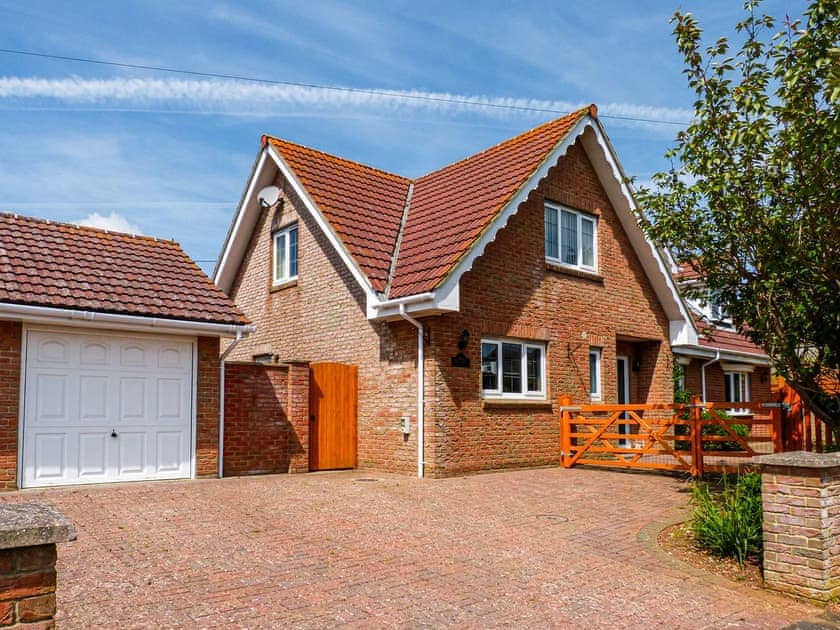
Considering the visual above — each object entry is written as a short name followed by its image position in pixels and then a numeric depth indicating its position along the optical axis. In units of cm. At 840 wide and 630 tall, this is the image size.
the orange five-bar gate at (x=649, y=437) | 1386
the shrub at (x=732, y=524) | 770
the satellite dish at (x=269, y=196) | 1816
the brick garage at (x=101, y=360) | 1162
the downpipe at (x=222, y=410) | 1364
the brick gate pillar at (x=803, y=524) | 657
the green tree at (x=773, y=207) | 847
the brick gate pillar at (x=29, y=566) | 352
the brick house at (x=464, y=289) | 1409
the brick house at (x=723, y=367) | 2231
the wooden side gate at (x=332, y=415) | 1491
